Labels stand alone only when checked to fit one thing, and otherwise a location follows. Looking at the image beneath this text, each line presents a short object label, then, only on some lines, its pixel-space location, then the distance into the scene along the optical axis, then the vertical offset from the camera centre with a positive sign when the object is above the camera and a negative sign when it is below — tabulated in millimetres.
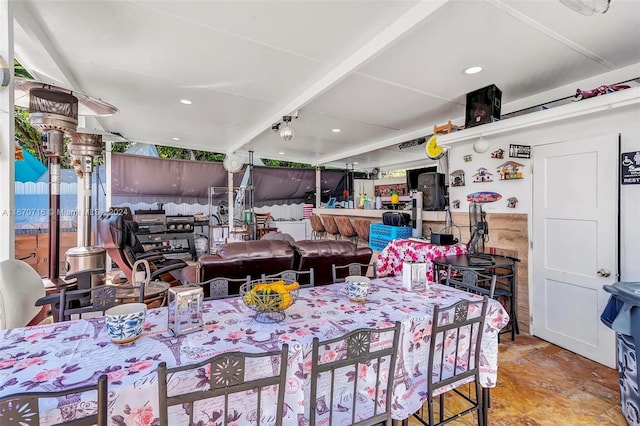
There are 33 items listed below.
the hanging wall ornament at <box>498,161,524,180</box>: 3141 +464
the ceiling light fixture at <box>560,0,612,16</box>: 1229 +878
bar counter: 4020 -13
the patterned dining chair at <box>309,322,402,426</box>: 1096 -713
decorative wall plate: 3365 +188
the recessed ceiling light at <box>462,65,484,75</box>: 2627 +1298
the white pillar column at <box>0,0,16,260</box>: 1747 +414
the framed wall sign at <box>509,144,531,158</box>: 3051 +639
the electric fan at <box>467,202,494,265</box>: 3067 -242
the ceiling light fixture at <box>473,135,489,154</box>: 3193 +732
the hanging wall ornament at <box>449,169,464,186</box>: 3740 +444
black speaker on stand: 4039 +301
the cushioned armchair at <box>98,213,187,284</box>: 3447 -382
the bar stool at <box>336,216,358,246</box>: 5938 -315
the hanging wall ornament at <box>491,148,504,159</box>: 3275 +663
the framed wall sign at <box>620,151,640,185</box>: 2332 +362
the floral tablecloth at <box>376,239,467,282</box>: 3418 -500
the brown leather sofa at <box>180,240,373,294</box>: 2658 -454
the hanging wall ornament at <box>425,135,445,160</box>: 3916 +859
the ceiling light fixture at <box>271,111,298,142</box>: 3635 +1020
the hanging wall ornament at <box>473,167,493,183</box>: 3416 +437
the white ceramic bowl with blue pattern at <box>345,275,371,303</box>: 1726 -459
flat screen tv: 6609 +849
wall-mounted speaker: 3039 +1138
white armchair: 1540 -457
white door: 2490 -267
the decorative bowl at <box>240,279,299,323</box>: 1395 -426
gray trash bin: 1744 -785
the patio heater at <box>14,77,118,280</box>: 1773 +665
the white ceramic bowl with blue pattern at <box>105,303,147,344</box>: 1145 -444
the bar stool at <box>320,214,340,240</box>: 6402 -283
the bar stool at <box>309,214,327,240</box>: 7009 -326
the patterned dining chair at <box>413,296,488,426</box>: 1447 -763
